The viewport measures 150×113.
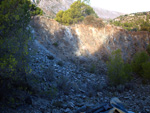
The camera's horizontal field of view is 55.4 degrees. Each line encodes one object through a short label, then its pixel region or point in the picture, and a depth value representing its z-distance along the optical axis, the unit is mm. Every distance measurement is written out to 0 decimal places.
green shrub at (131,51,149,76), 14541
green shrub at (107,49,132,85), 10930
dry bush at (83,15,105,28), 21555
